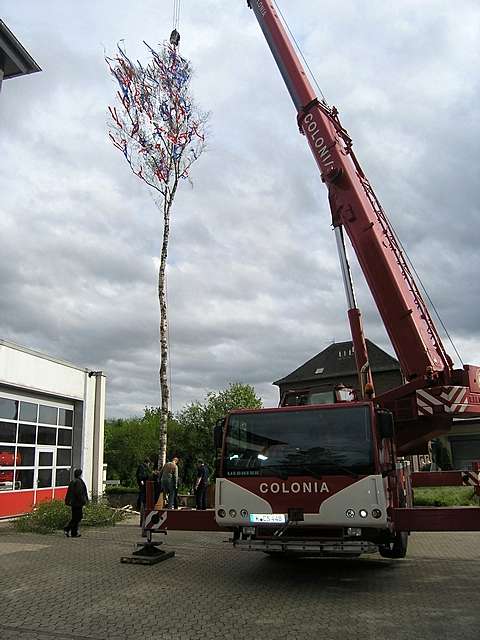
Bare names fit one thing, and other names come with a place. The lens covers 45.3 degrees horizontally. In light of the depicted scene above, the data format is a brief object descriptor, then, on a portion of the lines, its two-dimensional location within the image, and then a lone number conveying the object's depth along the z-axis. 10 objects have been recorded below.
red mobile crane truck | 7.34
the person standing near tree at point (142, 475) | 16.83
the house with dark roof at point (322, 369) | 44.88
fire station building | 16.05
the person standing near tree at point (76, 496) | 12.59
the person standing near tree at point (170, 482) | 15.51
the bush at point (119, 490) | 22.46
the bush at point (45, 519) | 13.70
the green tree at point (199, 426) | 36.66
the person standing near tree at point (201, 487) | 16.77
